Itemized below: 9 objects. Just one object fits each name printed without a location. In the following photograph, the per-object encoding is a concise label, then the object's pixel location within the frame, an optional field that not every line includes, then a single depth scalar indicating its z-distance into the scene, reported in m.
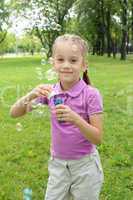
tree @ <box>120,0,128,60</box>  19.62
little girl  1.47
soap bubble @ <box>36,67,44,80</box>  1.86
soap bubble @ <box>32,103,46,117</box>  1.61
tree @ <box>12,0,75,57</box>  22.29
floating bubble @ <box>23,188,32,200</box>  1.59
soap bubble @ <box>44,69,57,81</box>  1.71
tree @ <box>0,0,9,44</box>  30.34
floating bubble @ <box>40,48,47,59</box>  2.10
